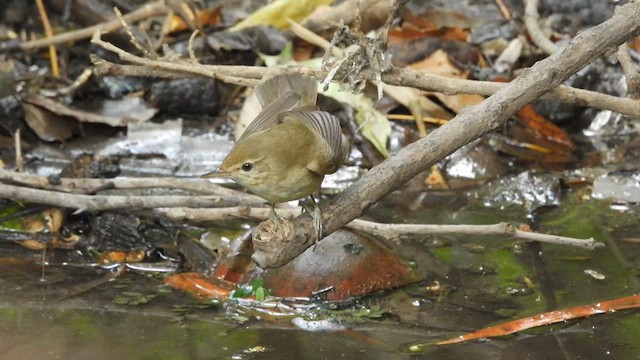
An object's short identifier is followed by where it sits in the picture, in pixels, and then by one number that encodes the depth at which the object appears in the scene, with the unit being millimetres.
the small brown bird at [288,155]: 6703
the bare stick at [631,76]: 8273
